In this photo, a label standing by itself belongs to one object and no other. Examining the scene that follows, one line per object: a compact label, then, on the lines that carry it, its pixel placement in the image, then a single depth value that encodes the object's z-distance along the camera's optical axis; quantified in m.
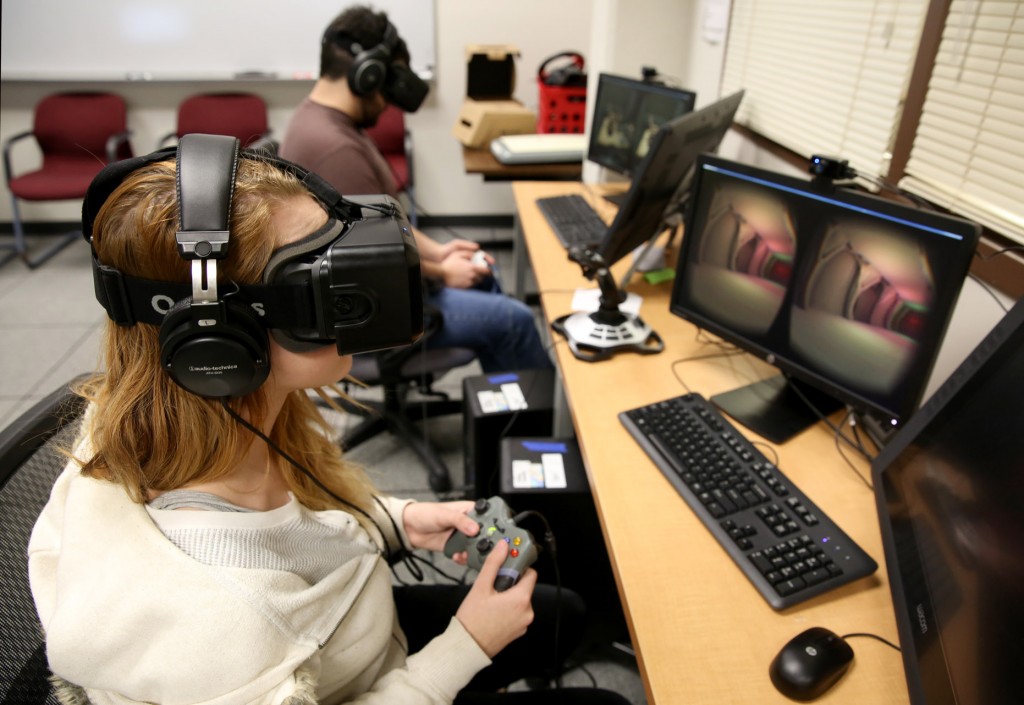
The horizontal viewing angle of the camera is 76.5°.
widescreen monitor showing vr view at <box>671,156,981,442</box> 0.96
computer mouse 0.75
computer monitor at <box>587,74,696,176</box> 2.12
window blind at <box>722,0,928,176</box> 1.43
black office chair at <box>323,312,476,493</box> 1.84
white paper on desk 1.61
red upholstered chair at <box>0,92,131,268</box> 3.60
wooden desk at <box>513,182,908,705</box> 0.78
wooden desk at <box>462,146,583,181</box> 2.64
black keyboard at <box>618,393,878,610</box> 0.89
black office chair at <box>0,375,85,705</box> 0.67
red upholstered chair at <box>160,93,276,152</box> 3.66
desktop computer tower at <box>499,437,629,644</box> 1.42
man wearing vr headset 1.88
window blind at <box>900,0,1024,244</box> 1.09
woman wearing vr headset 0.63
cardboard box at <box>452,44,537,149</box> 2.88
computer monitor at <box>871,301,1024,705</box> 0.61
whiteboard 3.55
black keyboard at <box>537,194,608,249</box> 2.04
